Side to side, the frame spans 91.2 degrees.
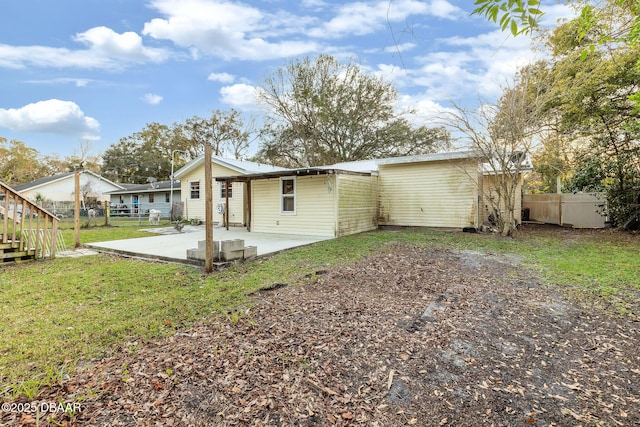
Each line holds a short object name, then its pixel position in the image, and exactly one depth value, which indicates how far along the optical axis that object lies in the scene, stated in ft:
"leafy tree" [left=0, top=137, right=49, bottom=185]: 102.83
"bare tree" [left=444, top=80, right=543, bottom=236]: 30.91
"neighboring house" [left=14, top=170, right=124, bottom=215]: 81.35
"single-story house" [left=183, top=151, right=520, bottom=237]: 34.47
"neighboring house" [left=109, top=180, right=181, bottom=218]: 74.74
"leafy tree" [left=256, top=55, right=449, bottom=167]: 65.92
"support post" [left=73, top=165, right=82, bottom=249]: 28.14
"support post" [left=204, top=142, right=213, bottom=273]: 18.29
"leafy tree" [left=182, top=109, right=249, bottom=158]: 87.66
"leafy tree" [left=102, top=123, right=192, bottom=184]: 109.40
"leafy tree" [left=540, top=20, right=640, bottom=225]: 30.53
